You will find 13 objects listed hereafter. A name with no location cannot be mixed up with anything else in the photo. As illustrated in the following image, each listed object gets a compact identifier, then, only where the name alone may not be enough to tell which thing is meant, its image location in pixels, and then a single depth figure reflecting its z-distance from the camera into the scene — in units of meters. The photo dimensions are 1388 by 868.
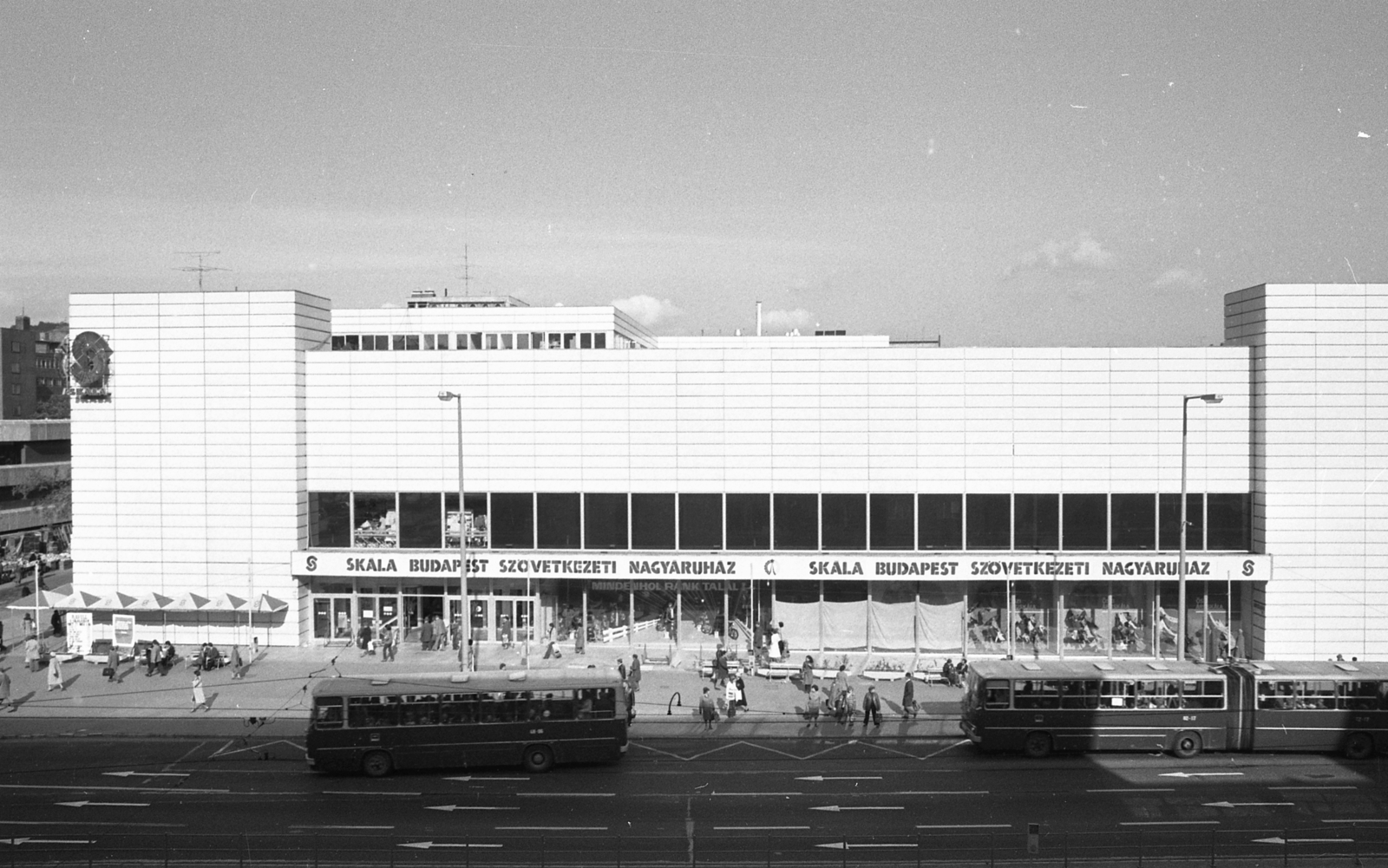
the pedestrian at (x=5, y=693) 30.52
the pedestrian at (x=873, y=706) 28.39
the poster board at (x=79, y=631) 36.25
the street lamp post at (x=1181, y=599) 31.25
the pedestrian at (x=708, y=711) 28.17
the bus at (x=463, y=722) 23.92
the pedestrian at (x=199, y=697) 30.09
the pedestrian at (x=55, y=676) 32.31
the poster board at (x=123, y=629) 36.62
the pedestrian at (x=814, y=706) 29.00
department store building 34.84
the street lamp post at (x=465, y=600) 31.45
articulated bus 24.81
